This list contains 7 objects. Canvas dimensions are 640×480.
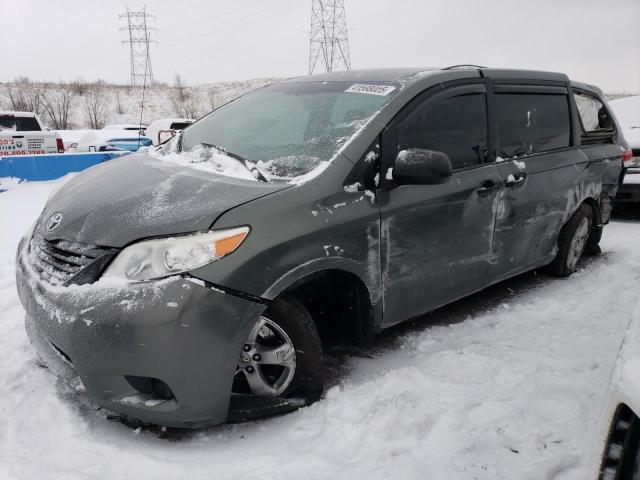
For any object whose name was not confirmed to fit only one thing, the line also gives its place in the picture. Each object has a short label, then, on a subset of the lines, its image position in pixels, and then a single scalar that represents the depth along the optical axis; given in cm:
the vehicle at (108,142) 1669
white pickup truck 1053
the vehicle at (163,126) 1653
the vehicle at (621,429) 116
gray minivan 205
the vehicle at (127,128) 2166
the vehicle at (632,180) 671
